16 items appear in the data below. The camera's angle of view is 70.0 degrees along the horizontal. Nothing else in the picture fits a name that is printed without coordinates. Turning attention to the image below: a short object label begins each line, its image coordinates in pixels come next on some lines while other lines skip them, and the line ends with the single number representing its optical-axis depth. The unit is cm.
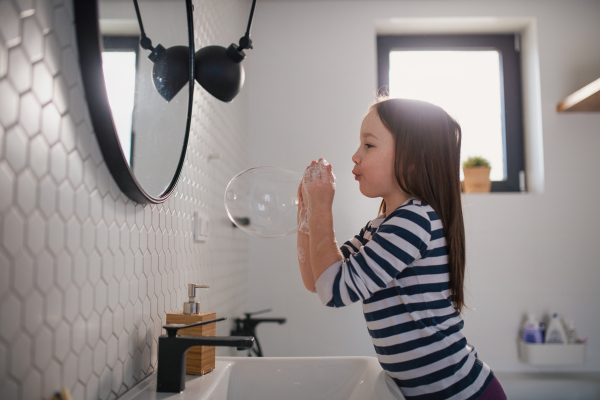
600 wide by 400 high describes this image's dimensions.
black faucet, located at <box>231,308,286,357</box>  151
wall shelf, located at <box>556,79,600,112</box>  171
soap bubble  77
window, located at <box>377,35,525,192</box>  212
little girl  72
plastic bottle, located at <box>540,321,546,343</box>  185
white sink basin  79
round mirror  52
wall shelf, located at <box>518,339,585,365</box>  179
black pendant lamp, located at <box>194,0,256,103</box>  87
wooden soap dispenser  73
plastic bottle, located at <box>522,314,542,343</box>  183
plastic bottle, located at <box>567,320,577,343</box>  182
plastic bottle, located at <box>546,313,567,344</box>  182
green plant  202
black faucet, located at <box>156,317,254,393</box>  65
